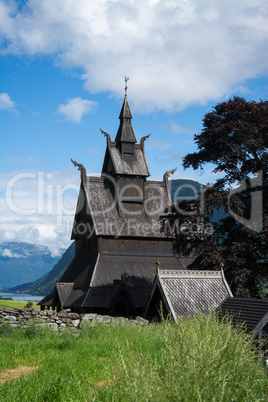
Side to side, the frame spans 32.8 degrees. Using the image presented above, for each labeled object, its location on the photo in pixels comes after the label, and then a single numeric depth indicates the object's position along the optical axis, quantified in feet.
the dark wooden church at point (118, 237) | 110.01
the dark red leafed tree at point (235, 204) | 84.07
